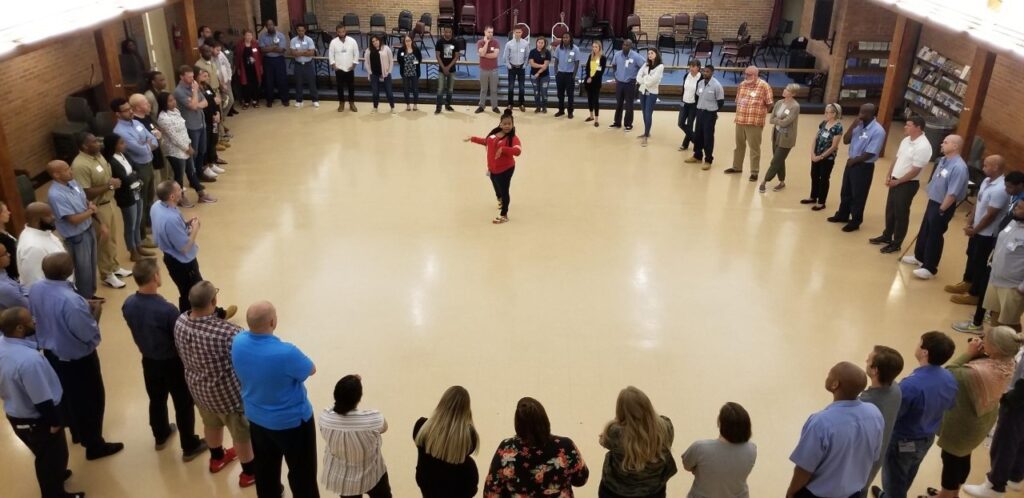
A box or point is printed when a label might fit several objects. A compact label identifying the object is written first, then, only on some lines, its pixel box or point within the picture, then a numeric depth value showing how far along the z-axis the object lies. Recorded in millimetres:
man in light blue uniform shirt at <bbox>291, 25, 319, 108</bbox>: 12203
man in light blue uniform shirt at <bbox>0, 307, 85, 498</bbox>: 3684
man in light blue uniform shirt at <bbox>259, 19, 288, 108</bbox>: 12094
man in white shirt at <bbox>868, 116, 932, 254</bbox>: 7090
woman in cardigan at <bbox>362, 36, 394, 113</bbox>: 11938
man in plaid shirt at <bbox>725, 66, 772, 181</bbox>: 8969
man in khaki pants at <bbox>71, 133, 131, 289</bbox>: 6129
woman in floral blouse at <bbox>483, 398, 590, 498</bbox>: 3119
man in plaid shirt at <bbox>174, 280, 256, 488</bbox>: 3834
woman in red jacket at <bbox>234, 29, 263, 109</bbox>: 11938
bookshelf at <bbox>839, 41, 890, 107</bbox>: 12641
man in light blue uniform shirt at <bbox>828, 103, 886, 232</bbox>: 7605
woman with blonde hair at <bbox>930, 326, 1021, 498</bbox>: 3766
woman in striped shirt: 3355
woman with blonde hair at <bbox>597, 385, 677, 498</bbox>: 3174
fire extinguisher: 12680
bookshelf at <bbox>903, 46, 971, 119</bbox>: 10555
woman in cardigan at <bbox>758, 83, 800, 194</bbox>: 8555
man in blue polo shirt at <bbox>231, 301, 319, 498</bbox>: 3539
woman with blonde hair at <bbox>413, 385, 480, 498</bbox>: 3182
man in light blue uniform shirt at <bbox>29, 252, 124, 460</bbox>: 4129
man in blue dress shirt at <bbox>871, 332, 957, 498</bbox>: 3662
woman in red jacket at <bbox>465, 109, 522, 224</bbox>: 7582
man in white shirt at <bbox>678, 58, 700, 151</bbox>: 9930
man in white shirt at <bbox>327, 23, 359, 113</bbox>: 11992
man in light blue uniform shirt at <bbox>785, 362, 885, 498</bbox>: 3285
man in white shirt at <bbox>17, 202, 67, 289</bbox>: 4930
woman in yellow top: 11578
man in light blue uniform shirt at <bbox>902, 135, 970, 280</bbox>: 6555
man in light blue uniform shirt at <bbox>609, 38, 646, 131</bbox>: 11047
